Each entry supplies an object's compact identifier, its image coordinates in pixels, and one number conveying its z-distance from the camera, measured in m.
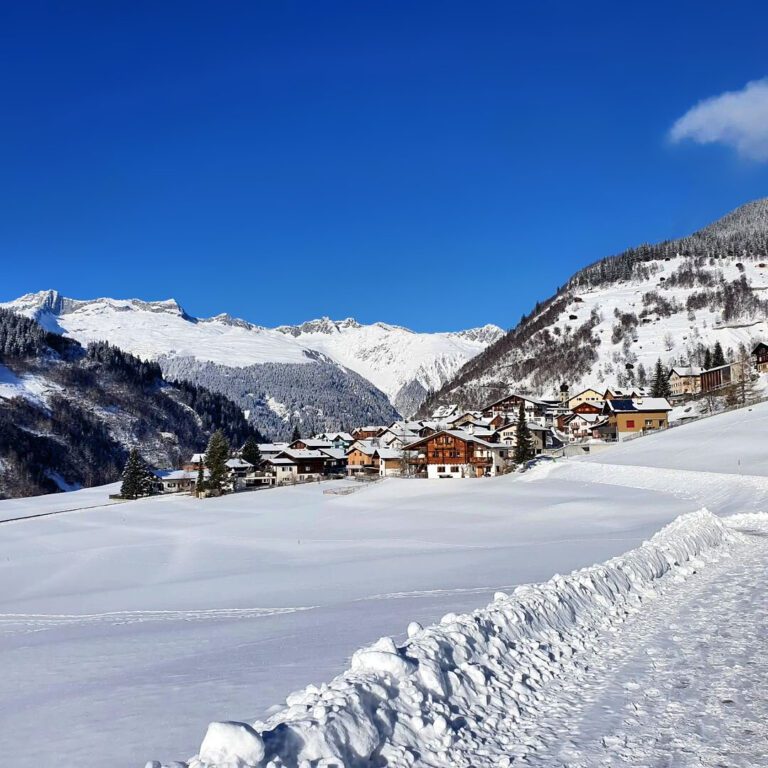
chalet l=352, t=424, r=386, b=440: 155.12
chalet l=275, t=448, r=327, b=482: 118.88
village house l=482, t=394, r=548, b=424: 144.99
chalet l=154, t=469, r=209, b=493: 114.70
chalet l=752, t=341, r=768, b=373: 122.62
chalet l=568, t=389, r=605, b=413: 145.12
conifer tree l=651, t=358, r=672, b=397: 135.88
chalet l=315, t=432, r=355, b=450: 151.50
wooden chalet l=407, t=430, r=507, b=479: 90.69
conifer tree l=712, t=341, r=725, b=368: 140.79
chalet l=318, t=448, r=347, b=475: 122.46
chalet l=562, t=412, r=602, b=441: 129.12
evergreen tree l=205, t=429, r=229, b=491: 94.44
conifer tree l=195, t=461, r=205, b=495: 94.25
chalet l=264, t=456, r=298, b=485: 118.62
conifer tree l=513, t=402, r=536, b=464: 87.50
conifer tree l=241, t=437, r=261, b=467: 126.88
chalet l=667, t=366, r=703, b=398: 150.23
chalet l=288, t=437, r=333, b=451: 126.82
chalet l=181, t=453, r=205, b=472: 124.61
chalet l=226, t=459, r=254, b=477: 118.69
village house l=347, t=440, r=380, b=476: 111.56
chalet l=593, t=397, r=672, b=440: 105.50
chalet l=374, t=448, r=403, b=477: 100.94
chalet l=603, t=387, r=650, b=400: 152.50
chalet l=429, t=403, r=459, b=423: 188.44
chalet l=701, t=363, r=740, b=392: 127.19
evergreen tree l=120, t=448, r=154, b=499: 100.81
